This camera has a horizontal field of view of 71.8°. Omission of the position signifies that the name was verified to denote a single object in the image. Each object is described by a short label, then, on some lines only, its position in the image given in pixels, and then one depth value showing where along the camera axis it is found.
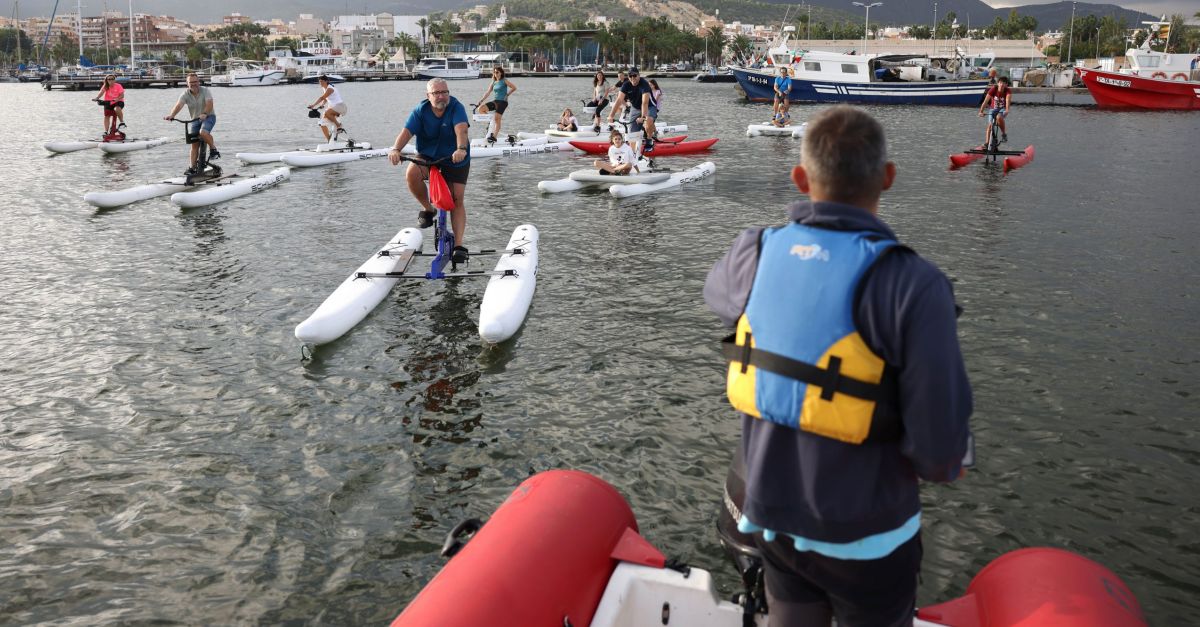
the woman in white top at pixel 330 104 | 22.12
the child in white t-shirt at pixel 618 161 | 18.12
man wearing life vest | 2.18
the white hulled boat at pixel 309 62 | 117.31
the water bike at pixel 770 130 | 31.23
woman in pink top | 25.47
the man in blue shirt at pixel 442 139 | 9.94
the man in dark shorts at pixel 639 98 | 20.64
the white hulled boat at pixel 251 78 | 104.88
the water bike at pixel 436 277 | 8.50
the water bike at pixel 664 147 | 24.11
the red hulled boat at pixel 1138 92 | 48.25
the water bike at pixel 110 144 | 26.19
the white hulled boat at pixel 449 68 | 121.25
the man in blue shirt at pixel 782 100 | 32.06
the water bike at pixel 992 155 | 21.45
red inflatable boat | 3.07
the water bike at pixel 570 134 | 26.72
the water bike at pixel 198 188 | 16.39
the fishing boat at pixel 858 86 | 51.84
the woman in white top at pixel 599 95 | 26.95
